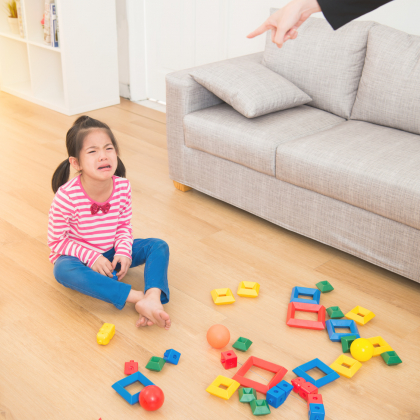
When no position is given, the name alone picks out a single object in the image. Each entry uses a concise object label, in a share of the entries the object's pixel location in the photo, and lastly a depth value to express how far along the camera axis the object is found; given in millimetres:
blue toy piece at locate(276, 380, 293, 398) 1394
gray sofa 1863
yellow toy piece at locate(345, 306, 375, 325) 1700
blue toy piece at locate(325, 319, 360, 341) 1621
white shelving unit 3434
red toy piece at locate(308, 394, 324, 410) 1369
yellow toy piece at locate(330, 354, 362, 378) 1483
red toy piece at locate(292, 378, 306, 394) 1414
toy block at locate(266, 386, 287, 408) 1362
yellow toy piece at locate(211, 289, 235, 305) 1768
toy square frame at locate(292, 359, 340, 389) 1441
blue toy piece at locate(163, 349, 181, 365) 1503
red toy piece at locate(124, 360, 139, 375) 1460
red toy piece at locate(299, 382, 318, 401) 1393
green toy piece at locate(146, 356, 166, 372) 1475
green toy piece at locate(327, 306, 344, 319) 1715
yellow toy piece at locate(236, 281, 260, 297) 1809
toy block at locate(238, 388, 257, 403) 1381
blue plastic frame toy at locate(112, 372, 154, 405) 1368
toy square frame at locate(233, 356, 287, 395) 1422
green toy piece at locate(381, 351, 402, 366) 1522
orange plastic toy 1546
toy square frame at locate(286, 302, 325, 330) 1677
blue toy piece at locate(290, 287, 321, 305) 1783
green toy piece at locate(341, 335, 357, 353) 1573
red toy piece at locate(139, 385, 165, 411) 1333
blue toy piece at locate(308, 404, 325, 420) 1315
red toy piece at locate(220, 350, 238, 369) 1492
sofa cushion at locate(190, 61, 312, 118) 2213
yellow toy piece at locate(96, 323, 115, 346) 1564
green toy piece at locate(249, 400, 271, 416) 1341
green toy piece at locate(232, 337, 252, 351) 1562
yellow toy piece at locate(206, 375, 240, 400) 1393
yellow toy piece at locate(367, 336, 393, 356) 1564
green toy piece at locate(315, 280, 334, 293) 1853
